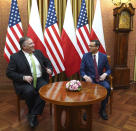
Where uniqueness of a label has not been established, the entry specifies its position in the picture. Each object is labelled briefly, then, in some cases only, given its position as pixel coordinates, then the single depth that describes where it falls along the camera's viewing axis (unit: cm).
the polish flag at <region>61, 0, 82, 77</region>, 271
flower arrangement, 158
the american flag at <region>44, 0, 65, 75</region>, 265
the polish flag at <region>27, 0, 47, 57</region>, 260
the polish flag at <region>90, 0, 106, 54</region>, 280
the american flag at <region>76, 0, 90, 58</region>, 277
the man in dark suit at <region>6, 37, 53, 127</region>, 191
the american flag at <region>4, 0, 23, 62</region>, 253
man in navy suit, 215
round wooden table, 136
